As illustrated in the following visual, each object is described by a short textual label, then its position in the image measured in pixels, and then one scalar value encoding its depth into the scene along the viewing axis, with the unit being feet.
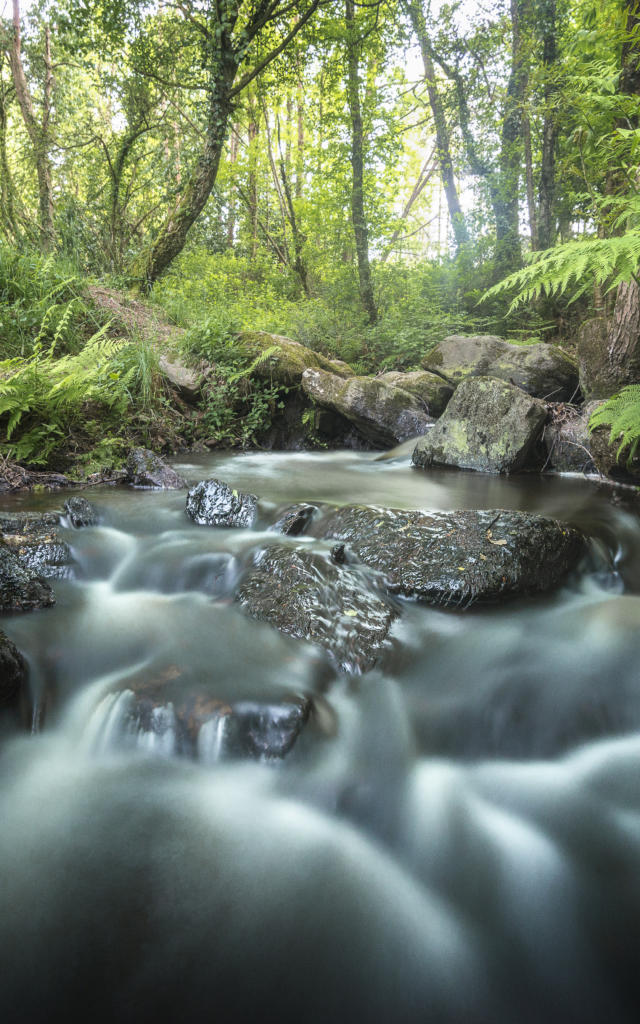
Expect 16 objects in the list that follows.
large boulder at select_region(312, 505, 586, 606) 9.47
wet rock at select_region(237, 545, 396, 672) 8.24
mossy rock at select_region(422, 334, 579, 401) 22.79
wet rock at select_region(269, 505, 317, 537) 12.16
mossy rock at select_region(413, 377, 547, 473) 18.63
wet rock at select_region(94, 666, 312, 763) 6.44
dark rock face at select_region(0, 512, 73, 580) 10.27
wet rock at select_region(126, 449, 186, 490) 16.44
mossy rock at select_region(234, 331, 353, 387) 23.71
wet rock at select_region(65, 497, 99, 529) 12.49
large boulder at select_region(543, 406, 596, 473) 18.30
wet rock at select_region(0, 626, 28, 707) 6.77
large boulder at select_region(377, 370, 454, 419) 25.78
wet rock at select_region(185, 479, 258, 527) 13.08
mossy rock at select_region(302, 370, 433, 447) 23.29
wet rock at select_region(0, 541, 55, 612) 8.80
